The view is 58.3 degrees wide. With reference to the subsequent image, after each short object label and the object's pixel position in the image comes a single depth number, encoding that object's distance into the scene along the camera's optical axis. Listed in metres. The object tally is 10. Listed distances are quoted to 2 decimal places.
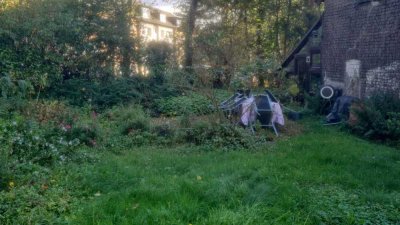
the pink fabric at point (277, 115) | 9.98
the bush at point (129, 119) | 9.54
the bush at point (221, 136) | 8.33
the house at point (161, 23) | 21.25
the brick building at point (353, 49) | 10.84
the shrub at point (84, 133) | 8.20
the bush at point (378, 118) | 8.92
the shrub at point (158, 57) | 16.53
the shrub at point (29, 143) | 6.20
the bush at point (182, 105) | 12.84
